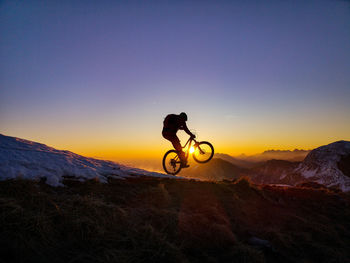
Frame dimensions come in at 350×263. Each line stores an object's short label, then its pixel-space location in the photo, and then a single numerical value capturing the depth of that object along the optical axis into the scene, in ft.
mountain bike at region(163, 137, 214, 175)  40.73
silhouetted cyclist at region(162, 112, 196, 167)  37.81
